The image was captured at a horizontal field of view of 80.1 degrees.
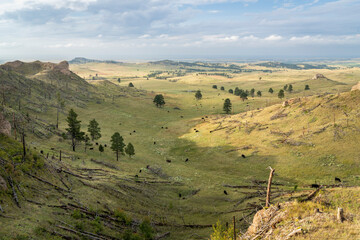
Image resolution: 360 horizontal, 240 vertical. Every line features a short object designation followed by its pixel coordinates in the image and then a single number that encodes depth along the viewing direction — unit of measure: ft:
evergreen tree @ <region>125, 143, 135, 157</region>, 212.02
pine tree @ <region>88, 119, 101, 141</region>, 236.71
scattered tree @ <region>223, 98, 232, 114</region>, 425.73
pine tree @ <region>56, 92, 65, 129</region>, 383.14
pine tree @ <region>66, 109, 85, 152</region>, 209.05
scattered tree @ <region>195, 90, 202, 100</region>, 606.55
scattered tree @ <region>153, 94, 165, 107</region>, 525.43
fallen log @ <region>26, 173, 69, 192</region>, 103.66
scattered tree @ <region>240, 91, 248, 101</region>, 528.30
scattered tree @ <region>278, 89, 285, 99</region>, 506.77
